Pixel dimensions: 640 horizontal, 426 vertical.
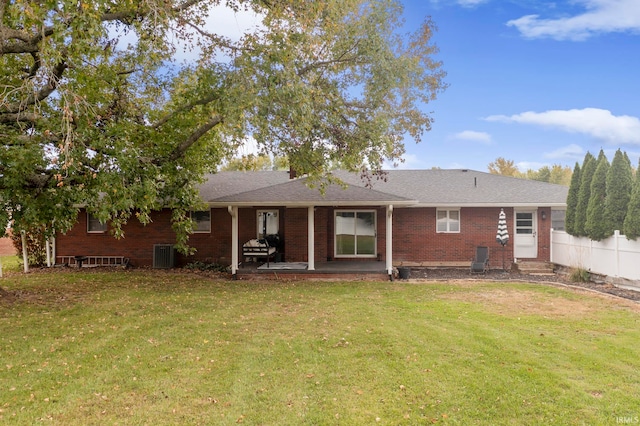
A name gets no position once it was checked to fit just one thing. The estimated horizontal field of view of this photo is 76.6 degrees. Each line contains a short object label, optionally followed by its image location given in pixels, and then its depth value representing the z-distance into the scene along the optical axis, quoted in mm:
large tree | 8188
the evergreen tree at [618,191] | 12195
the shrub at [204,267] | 16156
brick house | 16188
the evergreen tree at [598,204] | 12789
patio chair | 15323
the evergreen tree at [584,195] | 13836
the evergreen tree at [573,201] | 14523
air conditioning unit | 16359
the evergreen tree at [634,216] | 11148
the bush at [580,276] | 13117
